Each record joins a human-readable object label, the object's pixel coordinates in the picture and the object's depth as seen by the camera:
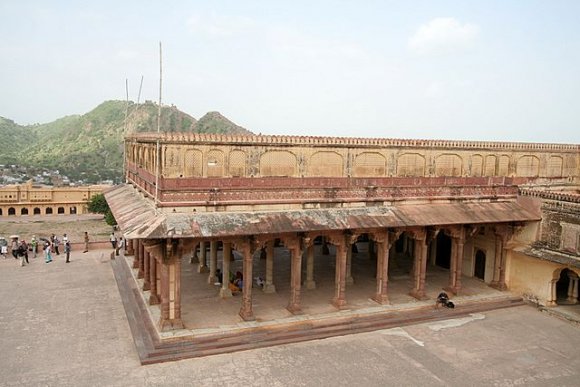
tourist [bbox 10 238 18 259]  24.61
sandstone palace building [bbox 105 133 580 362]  14.34
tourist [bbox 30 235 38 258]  25.39
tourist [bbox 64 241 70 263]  24.16
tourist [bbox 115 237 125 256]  26.16
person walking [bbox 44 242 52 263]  24.10
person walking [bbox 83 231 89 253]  27.08
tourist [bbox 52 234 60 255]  26.01
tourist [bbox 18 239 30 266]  23.51
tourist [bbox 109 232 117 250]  26.66
